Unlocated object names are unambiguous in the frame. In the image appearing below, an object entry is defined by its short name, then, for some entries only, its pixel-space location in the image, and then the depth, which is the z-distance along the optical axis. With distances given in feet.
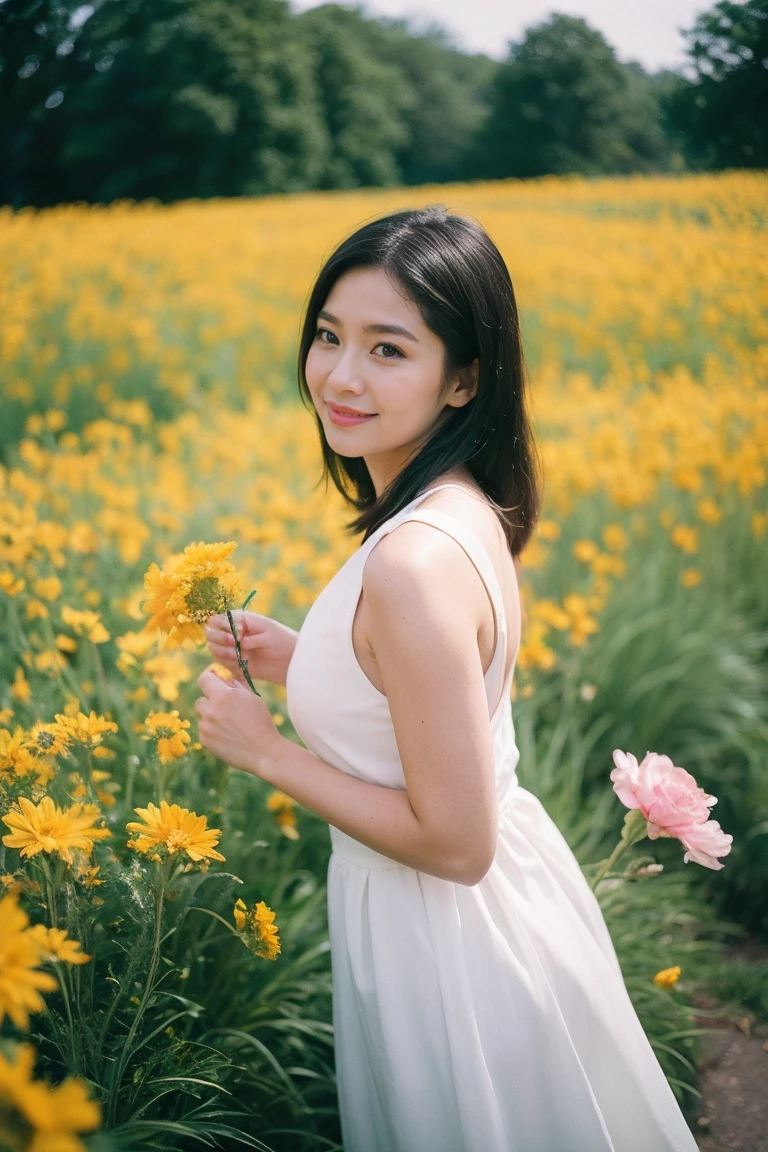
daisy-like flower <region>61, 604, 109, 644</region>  4.65
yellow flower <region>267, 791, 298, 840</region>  5.29
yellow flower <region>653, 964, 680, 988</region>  4.60
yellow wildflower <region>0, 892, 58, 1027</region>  1.96
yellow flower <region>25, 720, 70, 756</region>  3.66
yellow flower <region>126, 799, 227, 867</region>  3.19
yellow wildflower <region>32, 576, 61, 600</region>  5.62
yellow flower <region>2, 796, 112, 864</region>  2.98
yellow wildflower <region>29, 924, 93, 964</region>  2.63
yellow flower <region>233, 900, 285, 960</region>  3.53
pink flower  3.74
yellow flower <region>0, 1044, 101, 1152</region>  1.69
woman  3.37
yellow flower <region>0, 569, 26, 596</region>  5.26
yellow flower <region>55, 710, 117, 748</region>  3.64
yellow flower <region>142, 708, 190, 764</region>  3.94
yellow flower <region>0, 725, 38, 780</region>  3.46
